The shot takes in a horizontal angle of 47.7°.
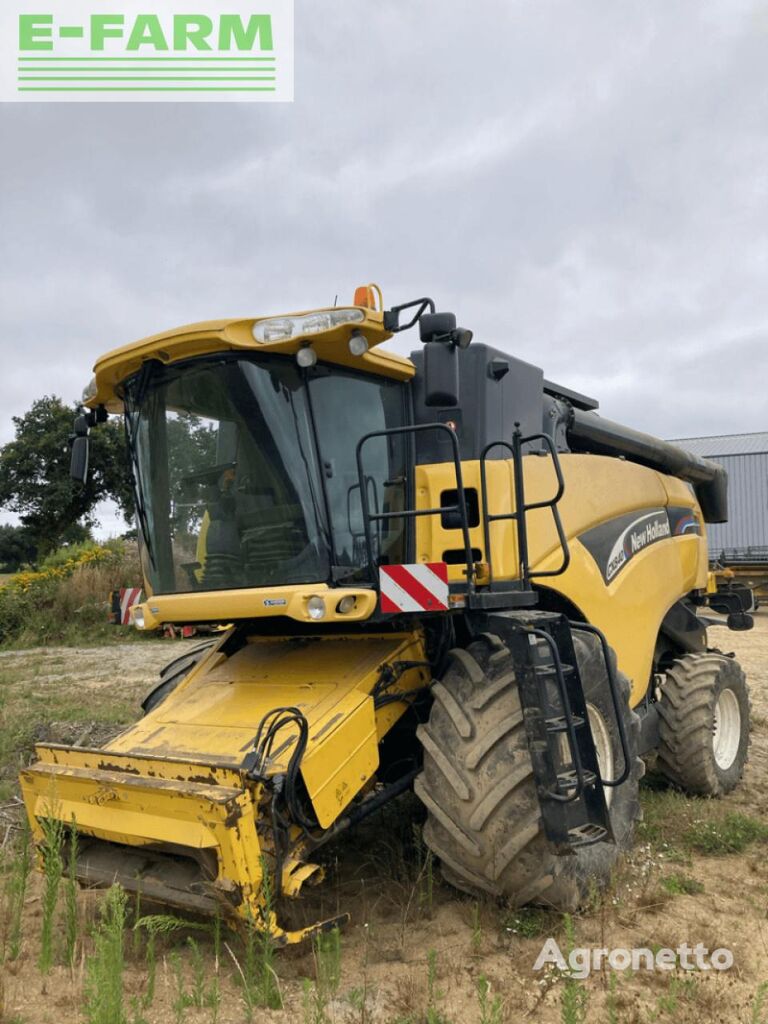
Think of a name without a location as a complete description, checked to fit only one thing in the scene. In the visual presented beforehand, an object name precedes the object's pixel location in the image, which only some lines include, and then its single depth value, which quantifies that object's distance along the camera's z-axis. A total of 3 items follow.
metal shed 24.17
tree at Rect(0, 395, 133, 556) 31.02
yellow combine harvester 3.49
